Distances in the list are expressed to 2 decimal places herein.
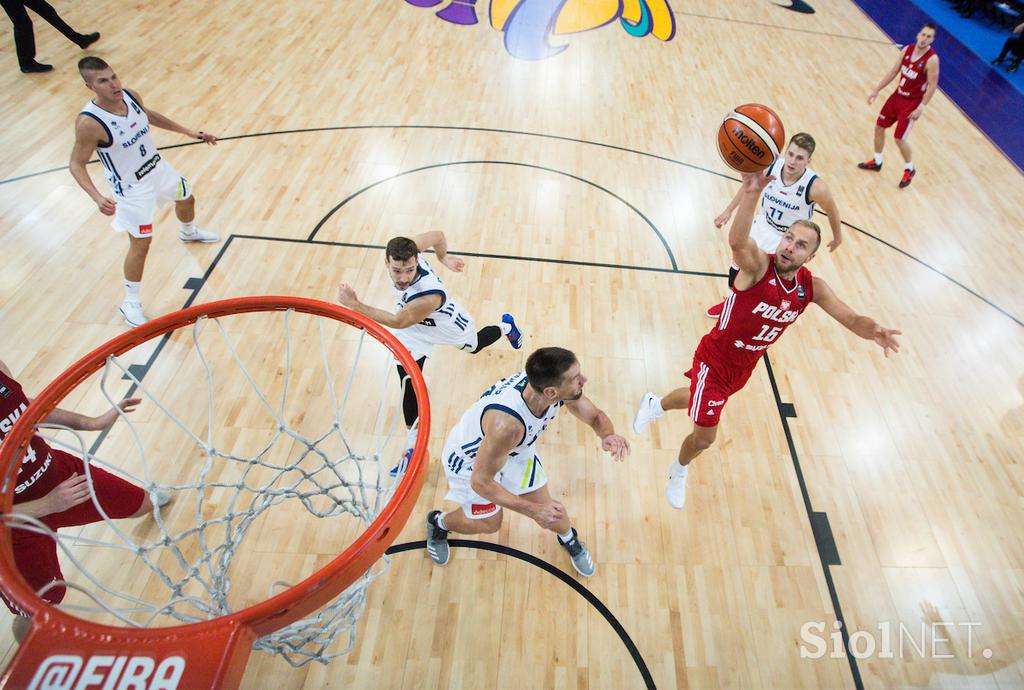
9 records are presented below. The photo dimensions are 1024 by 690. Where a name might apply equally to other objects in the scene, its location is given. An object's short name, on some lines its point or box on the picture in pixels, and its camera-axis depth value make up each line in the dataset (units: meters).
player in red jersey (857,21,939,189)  6.13
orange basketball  3.17
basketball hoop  1.53
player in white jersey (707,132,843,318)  3.91
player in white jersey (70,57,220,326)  3.80
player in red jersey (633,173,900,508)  2.74
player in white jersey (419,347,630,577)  2.43
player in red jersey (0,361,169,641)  2.31
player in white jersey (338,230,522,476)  3.04
